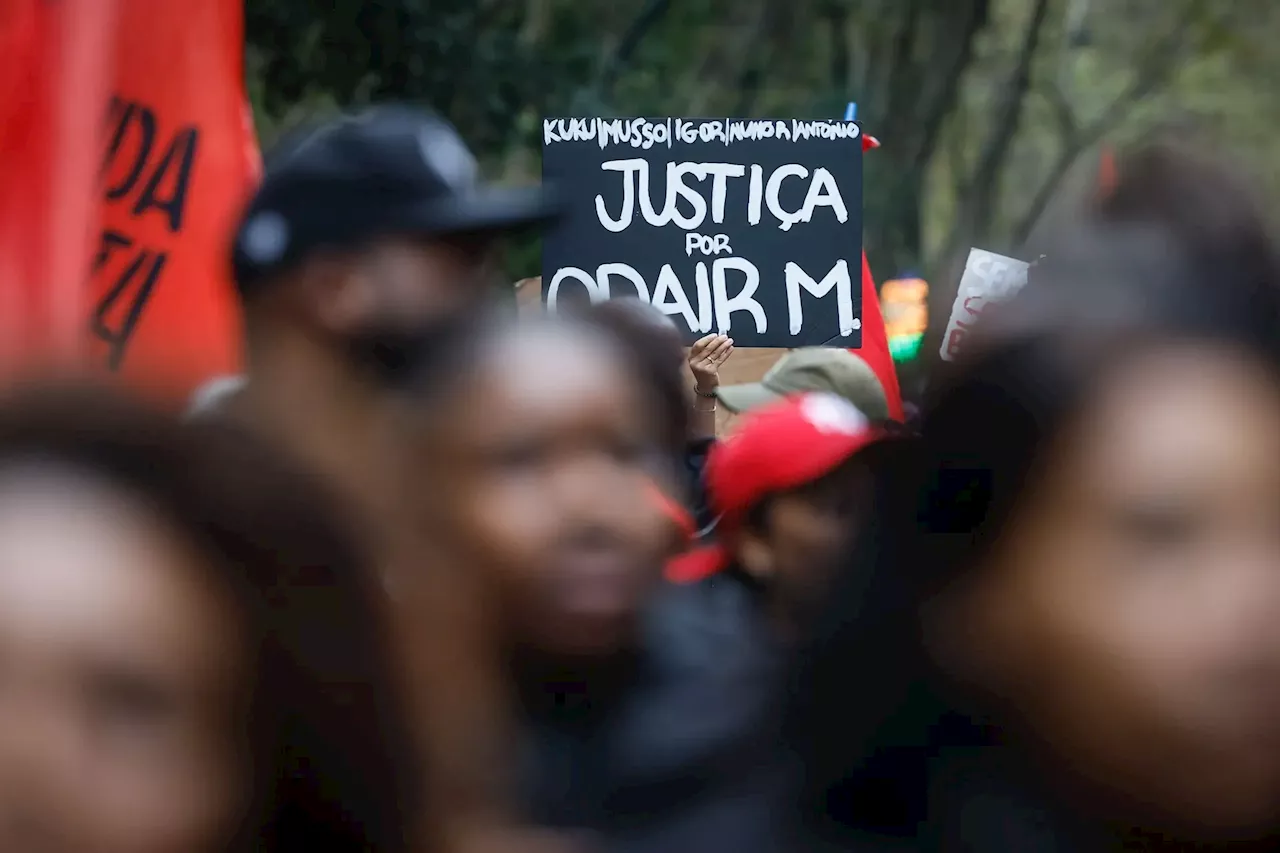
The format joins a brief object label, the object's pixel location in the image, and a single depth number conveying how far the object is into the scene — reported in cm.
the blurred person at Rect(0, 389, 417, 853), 226
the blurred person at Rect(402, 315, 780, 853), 319
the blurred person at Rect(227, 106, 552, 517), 389
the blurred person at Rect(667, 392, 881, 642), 486
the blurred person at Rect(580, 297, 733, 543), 406
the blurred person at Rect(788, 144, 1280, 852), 274
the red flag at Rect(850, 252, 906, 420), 682
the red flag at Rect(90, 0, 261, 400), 567
